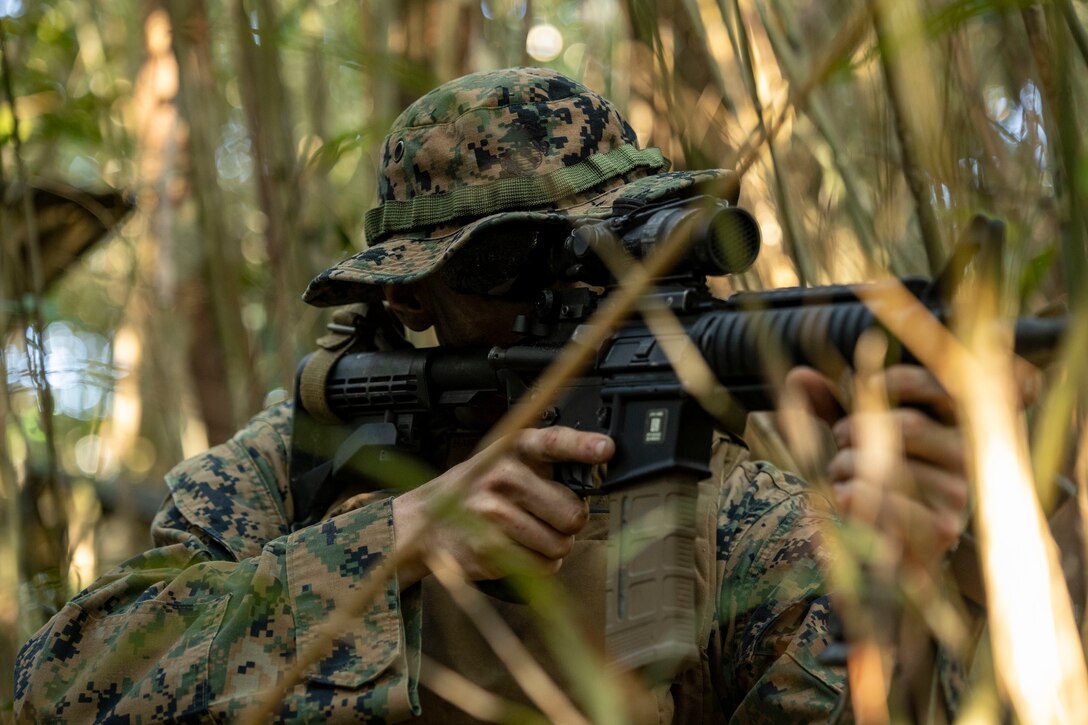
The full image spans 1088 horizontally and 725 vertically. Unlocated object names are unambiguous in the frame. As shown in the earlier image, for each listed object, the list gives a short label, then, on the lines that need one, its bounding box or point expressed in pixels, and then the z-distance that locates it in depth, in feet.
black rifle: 5.85
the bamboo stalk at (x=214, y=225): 7.64
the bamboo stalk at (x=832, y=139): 6.06
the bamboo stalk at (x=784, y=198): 5.74
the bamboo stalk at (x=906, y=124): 5.52
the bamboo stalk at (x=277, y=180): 7.29
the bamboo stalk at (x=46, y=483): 7.11
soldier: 6.49
